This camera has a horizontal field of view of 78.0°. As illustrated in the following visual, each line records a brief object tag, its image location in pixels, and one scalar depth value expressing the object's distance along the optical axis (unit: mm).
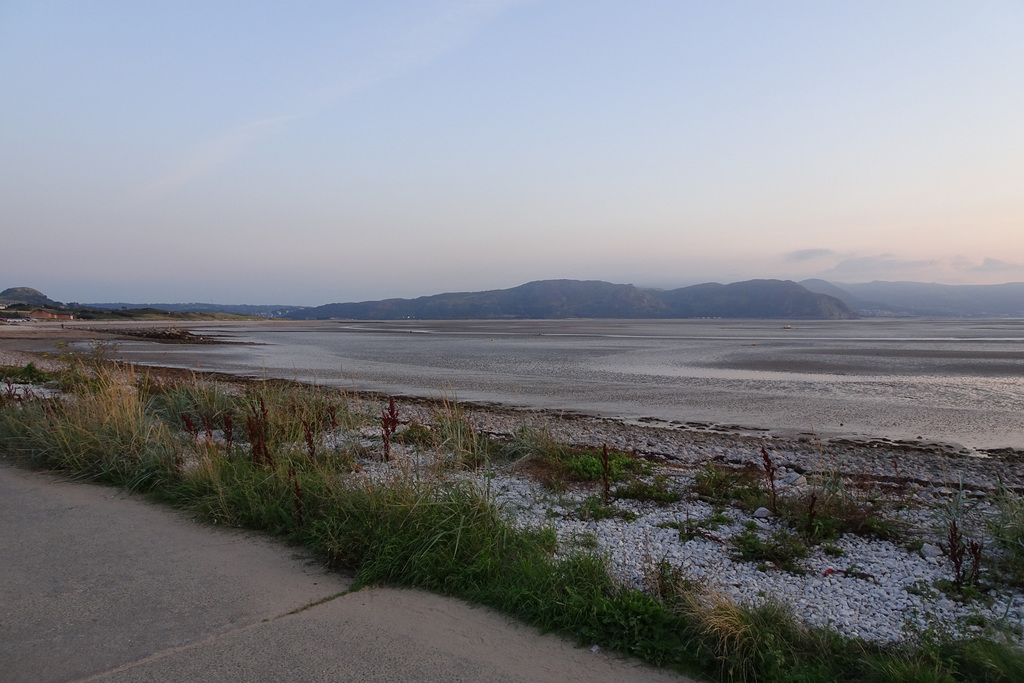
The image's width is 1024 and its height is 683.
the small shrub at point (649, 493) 6507
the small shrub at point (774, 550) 4902
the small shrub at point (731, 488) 6297
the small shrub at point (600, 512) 5943
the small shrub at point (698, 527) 5434
